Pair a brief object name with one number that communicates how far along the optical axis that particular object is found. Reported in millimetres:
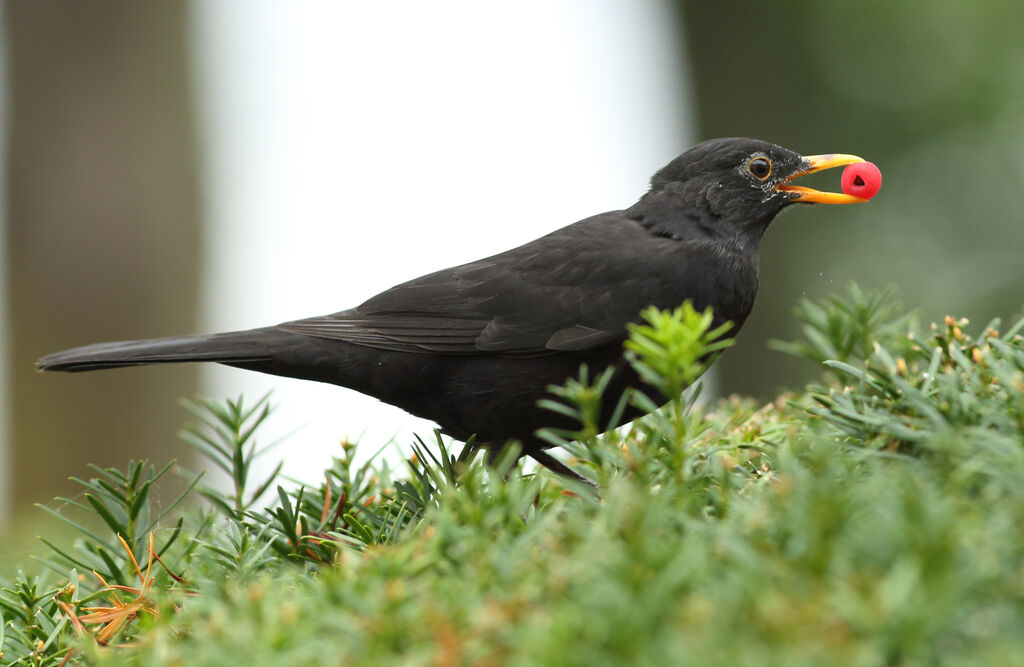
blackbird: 6719
